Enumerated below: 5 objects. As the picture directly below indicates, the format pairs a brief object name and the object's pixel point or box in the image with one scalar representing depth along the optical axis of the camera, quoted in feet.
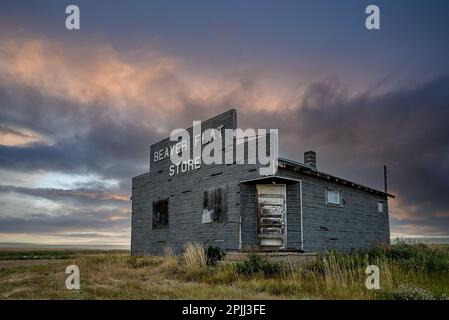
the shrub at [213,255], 49.64
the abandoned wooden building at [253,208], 53.78
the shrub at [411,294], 26.91
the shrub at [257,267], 41.06
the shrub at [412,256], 44.19
